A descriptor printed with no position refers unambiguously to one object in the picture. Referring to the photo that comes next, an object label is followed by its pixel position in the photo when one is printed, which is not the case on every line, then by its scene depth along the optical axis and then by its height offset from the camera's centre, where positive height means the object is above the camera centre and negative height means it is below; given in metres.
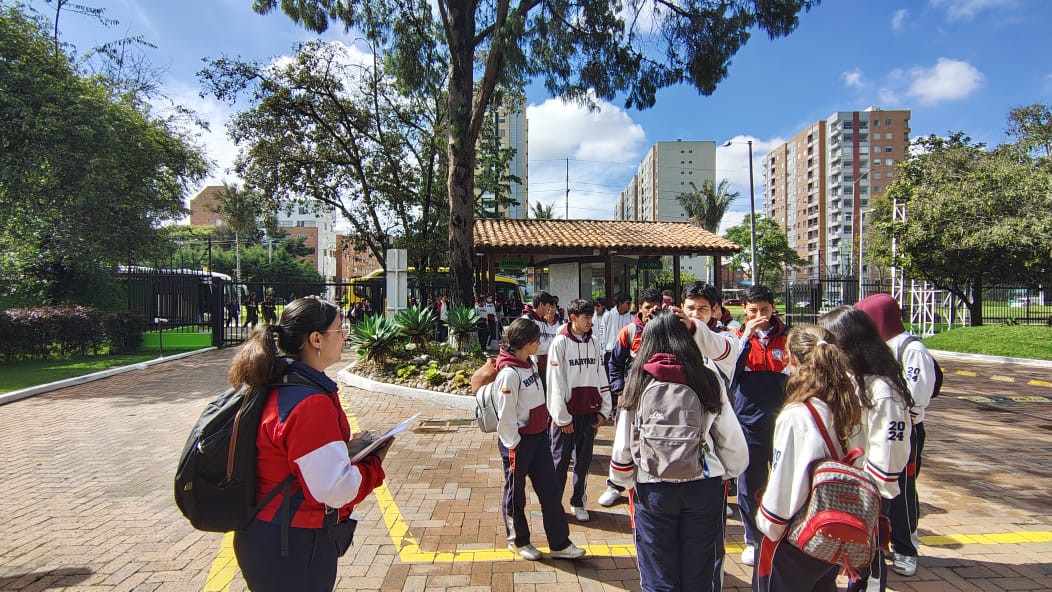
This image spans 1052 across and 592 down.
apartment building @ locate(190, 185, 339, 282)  76.12 +10.54
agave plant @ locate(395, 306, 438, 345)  10.68 -0.65
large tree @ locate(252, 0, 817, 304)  11.45 +5.35
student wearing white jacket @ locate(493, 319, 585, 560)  3.38 -0.99
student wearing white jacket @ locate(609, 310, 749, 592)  2.31 -0.79
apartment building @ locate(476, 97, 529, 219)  76.12 +22.32
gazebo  15.08 +1.25
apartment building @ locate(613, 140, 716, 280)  94.62 +21.72
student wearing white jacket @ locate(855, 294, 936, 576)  3.16 -0.61
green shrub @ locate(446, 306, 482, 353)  10.55 -0.68
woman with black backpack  1.75 -0.60
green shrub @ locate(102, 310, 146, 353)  13.68 -0.93
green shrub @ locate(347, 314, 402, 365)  10.02 -0.88
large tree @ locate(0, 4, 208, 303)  12.11 +2.99
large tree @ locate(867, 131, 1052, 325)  14.75 +1.88
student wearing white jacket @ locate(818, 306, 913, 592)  2.40 -0.53
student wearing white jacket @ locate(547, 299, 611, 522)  3.90 -0.76
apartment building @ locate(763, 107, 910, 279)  83.38 +19.09
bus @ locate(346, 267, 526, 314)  18.19 +0.12
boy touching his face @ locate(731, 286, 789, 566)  3.41 -0.71
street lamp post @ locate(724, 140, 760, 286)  21.47 +2.96
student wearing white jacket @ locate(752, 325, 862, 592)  2.08 -0.66
